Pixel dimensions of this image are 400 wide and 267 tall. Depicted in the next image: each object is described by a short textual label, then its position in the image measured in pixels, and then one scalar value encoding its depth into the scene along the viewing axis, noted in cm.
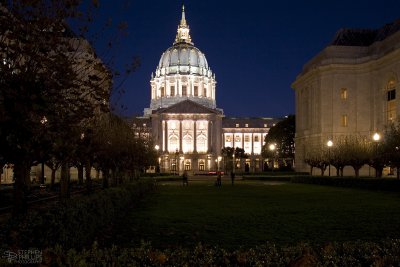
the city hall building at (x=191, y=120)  16300
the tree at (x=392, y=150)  4097
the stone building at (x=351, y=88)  7619
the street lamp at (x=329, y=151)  5797
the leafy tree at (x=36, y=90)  1219
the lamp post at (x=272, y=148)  11764
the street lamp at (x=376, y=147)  4696
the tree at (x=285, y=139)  11838
